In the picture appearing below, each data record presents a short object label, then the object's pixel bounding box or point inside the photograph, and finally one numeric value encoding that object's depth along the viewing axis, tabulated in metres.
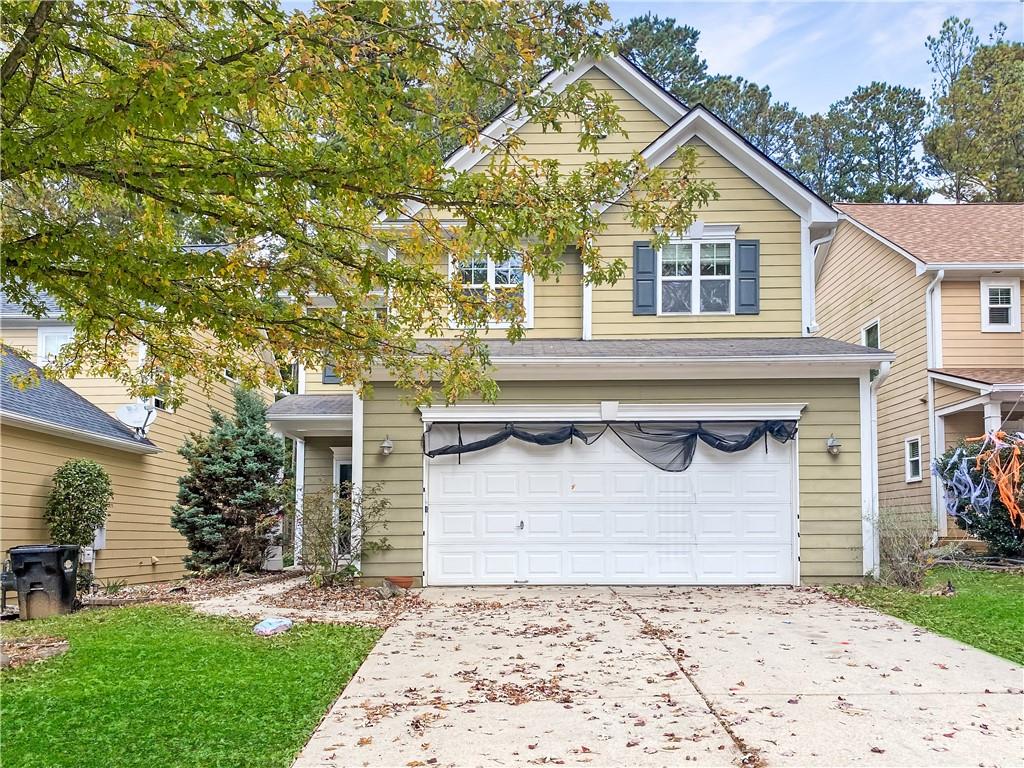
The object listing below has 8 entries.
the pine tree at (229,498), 14.54
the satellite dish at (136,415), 14.94
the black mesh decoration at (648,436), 11.38
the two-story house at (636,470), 11.28
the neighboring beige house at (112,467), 12.18
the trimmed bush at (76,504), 12.57
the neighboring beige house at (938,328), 15.28
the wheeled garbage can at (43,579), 9.69
